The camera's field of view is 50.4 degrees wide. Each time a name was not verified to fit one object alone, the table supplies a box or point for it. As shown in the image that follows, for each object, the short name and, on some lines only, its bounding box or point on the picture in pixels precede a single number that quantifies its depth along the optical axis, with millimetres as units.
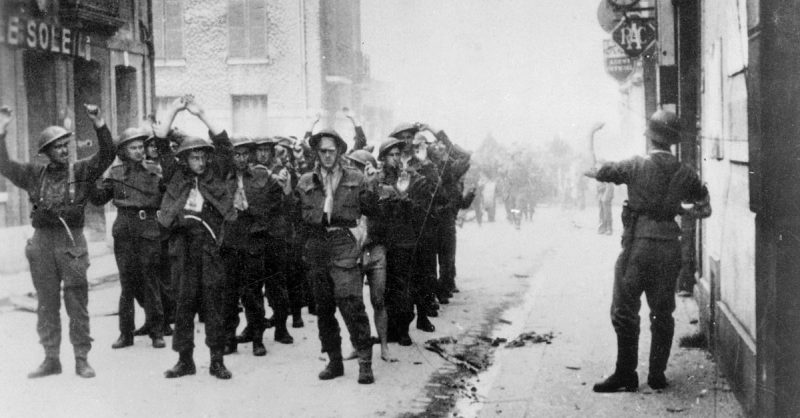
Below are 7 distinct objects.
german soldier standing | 6156
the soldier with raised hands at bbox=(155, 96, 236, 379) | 6934
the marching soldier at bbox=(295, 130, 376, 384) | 6762
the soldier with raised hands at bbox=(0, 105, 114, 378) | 6719
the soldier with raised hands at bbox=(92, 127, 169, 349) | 8211
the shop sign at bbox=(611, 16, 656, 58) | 12766
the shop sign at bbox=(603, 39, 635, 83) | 17375
